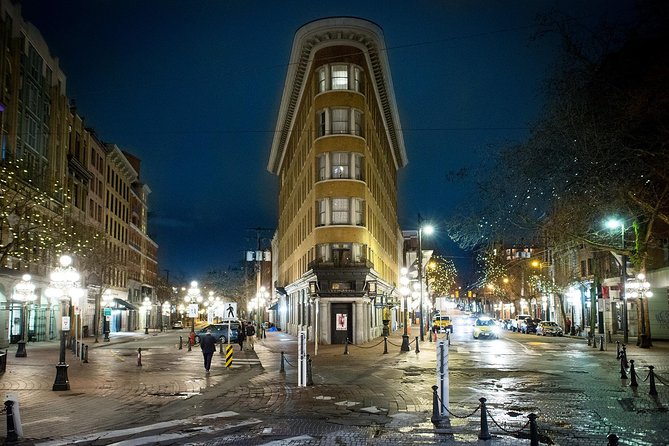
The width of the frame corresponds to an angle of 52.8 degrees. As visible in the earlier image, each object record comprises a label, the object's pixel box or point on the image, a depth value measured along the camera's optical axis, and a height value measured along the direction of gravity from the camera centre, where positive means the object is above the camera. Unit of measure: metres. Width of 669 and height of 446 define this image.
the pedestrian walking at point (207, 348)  26.30 -1.83
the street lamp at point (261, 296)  66.75 +0.47
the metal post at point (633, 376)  20.56 -2.43
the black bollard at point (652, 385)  18.62 -2.44
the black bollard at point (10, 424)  12.12 -2.16
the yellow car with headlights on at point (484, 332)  54.61 -2.71
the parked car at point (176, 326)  101.92 -3.70
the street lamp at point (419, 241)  43.81 +3.73
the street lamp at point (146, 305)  95.44 -0.45
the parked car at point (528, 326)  72.12 -3.01
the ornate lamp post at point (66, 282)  23.25 +0.78
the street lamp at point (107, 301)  70.38 +0.08
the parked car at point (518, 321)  77.88 -2.64
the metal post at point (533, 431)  9.96 -1.97
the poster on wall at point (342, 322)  39.90 -1.34
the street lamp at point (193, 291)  53.90 +0.88
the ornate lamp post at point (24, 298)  35.50 +0.32
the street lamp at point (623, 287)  44.22 +0.65
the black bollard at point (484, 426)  12.45 -2.37
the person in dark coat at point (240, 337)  41.50 -2.23
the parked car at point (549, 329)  65.26 -3.04
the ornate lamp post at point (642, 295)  39.47 +0.10
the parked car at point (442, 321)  68.86 -2.32
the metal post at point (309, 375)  21.49 -2.41
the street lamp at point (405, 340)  37.80 -2.28
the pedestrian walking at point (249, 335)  45.94 -2.66
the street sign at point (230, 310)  36.00 -0.48
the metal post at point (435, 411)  14.34 -2.40
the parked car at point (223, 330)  49.69 -2.20
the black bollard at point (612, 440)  7.78 -1.64
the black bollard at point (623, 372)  22.64 -2.51
